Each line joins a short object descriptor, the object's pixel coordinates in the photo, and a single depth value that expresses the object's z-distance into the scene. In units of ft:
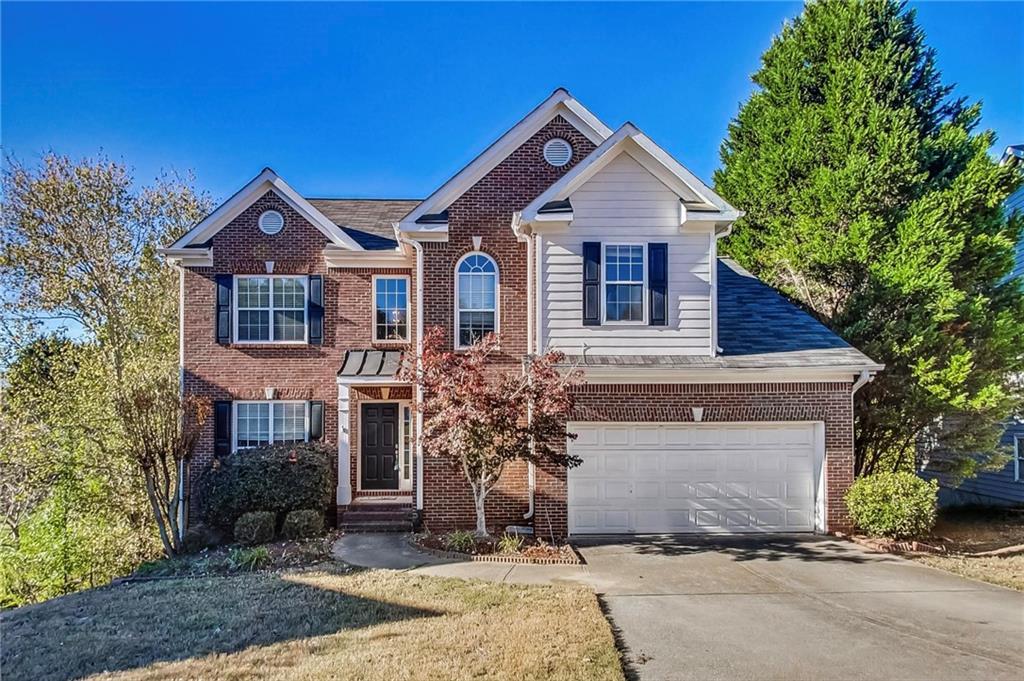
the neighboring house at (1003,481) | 51.49
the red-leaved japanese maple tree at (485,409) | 32.45
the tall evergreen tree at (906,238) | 41.70
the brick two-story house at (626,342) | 37.63
